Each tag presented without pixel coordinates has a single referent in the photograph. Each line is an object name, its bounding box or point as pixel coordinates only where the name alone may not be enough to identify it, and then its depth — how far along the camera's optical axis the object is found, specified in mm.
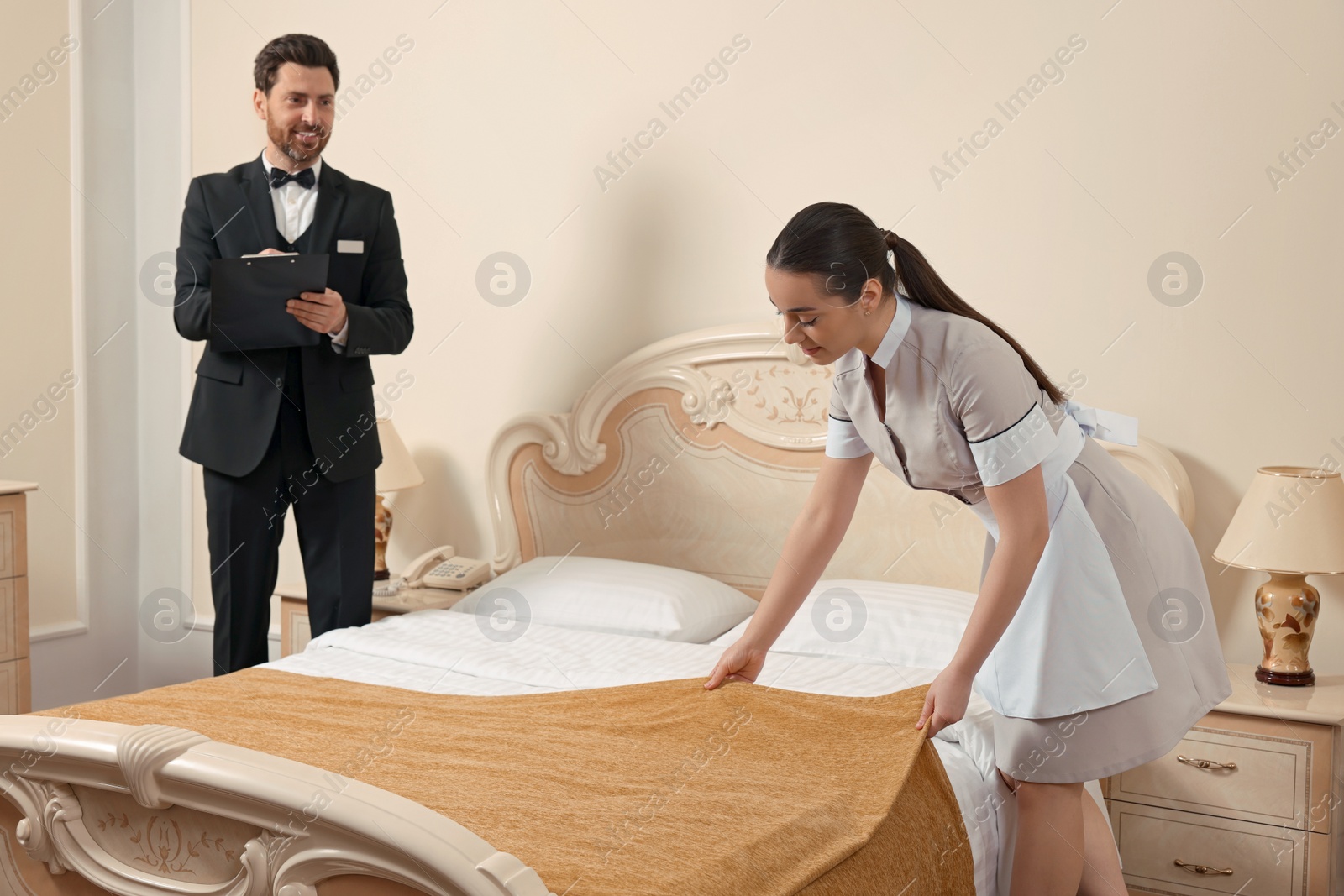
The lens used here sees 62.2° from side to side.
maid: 1472
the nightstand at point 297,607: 3141
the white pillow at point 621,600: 2674
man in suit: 2615
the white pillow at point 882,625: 2367
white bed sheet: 2102
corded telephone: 3162
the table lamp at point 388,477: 3273
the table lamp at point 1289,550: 2225
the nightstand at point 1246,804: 2105
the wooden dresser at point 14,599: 3084
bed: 1240
